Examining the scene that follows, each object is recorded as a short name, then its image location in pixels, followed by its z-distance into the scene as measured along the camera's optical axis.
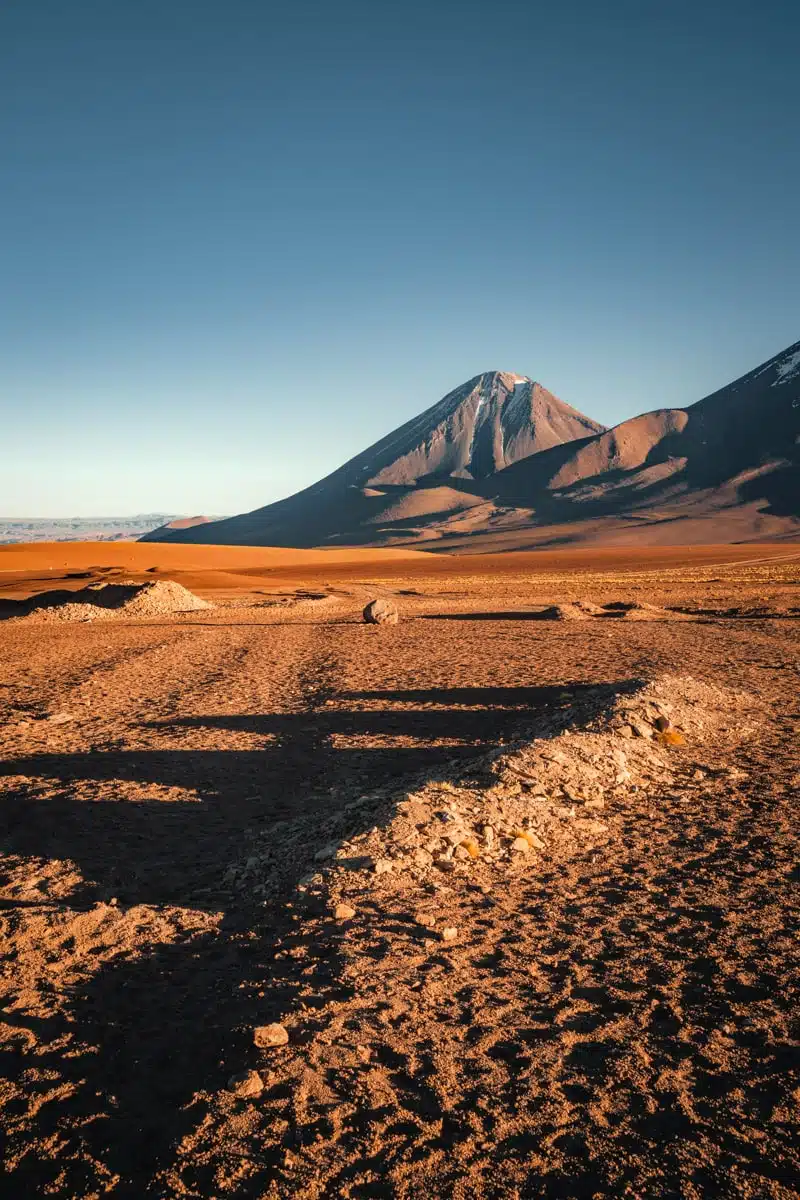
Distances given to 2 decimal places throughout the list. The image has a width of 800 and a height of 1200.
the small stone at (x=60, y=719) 12.91
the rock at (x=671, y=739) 10.37
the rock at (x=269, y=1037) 4.31
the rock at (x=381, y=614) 27.44
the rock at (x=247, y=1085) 3.96
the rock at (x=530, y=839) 7.20
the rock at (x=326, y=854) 6.79
